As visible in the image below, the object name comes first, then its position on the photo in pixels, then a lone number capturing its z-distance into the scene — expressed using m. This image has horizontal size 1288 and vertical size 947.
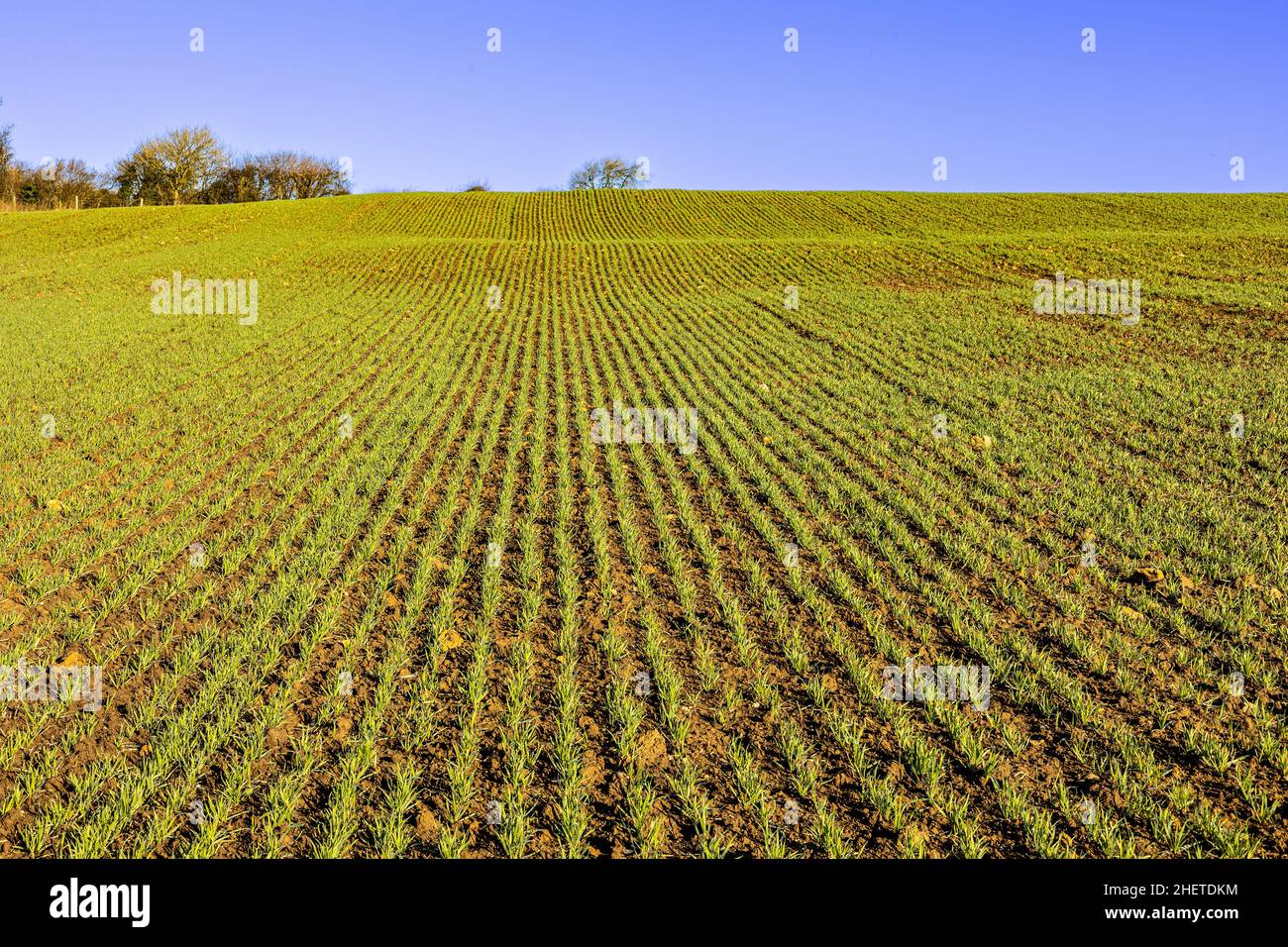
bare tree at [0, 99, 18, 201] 69.58
